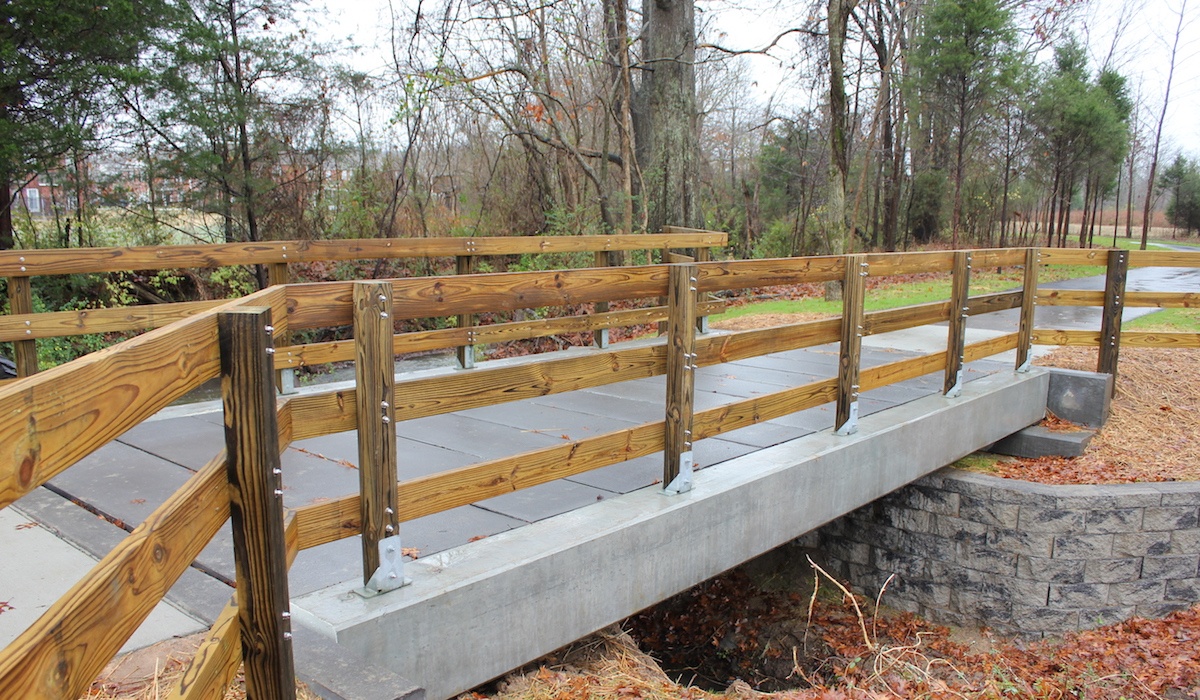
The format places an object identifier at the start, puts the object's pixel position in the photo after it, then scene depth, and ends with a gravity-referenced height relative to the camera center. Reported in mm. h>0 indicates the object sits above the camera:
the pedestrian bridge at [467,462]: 1526 -1057
